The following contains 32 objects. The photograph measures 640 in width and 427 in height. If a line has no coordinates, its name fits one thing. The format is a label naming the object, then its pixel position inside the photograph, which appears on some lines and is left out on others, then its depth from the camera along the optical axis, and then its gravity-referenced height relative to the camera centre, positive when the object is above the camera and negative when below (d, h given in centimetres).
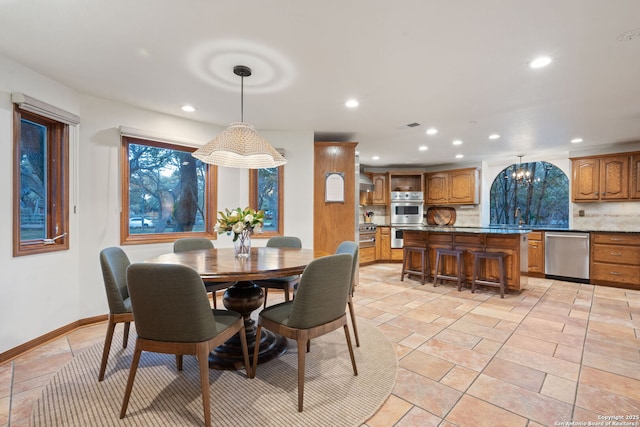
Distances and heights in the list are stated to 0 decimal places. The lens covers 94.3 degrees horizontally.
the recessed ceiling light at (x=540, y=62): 224 +116
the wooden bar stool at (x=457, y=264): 439 -79
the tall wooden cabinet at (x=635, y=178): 470 +54
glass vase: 254 -30
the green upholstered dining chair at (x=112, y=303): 195 -62
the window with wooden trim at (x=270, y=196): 432 +23
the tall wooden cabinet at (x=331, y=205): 445 +11
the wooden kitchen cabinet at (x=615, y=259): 444 -73
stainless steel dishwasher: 484 -73
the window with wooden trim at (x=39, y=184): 244 +26
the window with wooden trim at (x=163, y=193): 341 +24
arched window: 578 +33
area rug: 163 -114
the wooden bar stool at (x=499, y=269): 402 -81
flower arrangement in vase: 247 -11
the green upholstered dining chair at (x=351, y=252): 245 -34
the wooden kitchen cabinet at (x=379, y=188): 725 +59
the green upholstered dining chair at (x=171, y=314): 149 -53
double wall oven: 705 +11
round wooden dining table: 188 -39
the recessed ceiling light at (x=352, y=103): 314 +119
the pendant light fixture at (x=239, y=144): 233 +54
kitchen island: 414 -49
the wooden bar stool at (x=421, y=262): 473 -83
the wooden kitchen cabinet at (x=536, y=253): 529 -75
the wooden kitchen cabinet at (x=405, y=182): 732 +75
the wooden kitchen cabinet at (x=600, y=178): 481 +57
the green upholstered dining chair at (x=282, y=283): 286 -69
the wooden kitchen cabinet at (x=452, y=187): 654 +58
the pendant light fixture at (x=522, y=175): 552 +70
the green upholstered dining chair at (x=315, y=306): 173 -57
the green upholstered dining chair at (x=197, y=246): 279 -36
